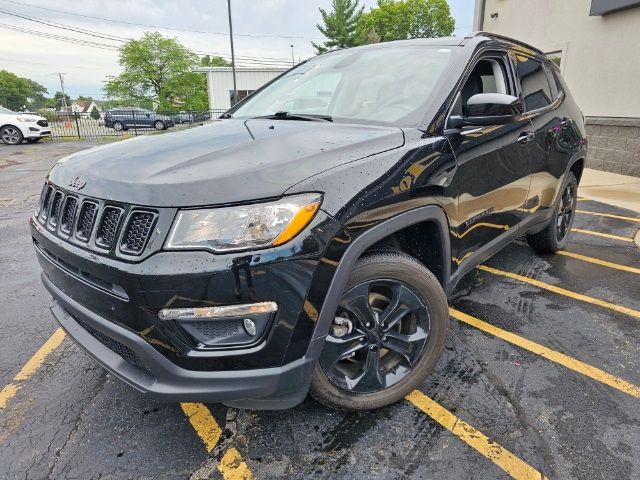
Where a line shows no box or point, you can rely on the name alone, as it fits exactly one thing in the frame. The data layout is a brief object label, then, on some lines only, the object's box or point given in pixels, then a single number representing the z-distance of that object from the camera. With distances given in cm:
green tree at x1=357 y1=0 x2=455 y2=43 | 5884
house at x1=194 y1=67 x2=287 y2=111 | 3334
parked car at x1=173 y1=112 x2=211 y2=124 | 2841
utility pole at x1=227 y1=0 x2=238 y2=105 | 2406
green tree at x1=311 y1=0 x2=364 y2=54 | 5334
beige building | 873
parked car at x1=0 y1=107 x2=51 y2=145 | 1814
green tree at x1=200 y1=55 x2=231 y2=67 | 7711
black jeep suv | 165
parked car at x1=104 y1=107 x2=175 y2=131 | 3119
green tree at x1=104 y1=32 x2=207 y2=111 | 4638
